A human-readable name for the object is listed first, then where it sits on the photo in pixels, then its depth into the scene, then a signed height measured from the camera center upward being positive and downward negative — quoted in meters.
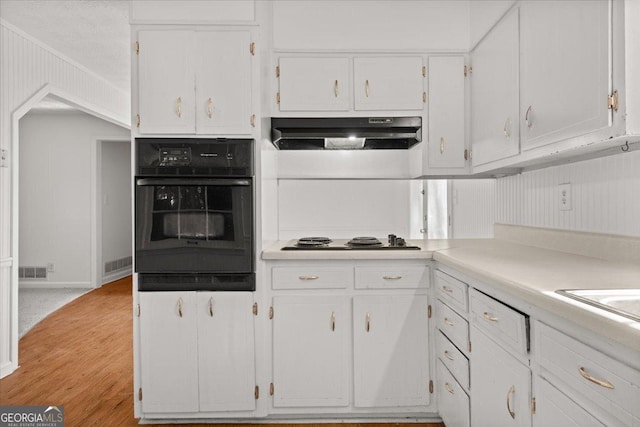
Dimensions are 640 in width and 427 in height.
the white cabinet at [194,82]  2.29 +0.69
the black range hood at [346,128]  2.58 +0.50
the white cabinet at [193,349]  2.29 -0.72
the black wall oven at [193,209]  2.26 +0.02
